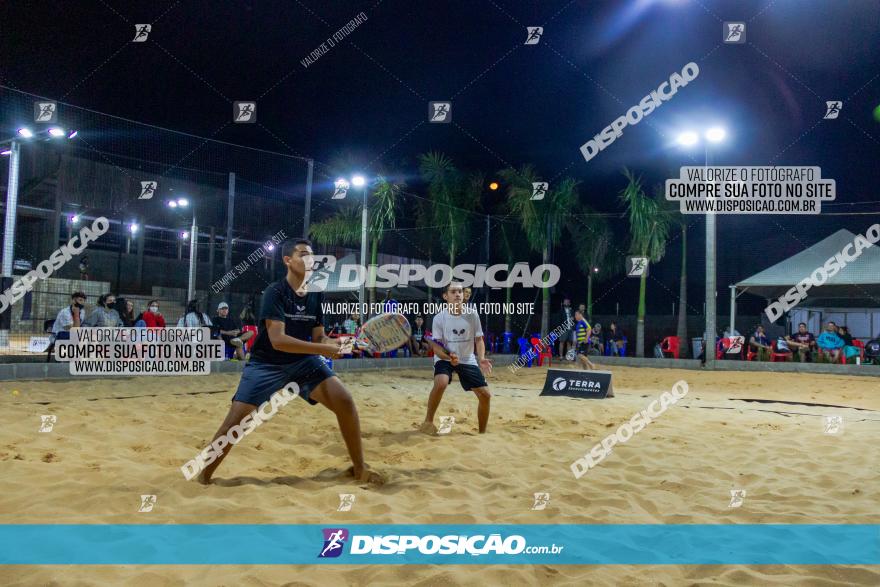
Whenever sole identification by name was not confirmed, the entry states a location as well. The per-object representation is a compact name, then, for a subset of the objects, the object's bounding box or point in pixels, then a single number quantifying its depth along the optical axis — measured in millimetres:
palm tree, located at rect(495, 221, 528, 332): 24469
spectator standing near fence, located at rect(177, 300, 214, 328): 12992
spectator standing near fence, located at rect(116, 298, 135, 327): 13297
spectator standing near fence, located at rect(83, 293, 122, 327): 11766
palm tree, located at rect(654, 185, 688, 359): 24241
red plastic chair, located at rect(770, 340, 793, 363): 18906
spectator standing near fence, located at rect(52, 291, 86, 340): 11367
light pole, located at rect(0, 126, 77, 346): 10164
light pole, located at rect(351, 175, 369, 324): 15750
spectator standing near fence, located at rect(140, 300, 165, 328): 12438
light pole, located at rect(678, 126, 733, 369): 18422
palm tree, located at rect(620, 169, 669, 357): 24375
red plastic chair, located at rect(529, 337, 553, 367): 20175
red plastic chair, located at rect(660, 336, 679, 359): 22531
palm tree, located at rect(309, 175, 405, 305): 18750
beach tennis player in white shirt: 6672
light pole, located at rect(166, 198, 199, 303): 14145
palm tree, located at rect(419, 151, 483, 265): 21344
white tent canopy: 18594
